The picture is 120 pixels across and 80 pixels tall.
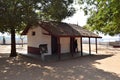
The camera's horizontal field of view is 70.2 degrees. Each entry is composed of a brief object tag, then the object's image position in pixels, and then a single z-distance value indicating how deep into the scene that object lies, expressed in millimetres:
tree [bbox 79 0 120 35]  4179
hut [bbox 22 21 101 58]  8103
